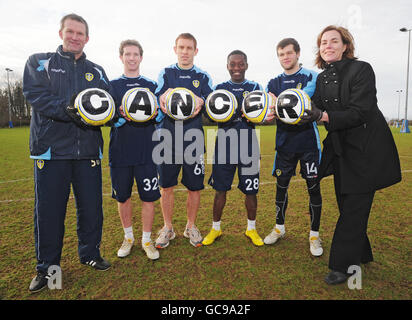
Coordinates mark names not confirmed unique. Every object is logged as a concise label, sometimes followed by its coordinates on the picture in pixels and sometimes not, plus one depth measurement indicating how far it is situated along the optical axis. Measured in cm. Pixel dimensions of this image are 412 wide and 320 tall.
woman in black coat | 268
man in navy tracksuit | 272
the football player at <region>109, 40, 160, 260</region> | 336
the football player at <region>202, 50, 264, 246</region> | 371
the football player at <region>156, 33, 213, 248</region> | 367
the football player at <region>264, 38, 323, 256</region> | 347
